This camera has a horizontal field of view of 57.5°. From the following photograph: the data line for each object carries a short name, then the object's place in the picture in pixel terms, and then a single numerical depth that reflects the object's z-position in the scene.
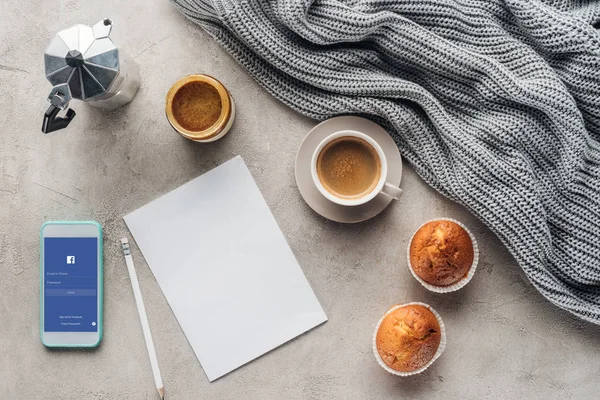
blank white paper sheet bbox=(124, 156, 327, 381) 0.96
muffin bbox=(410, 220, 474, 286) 0.87
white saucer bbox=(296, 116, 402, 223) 0.93
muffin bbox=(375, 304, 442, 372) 0.88
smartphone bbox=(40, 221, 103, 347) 0.97
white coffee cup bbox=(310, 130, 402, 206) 0.89
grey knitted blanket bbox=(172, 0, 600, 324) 0.88
